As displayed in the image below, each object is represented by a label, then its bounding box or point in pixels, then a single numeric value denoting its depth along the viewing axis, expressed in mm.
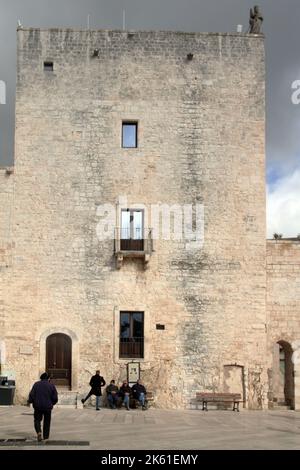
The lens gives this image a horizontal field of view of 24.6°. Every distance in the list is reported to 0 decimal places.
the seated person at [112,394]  24516
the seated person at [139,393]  24375
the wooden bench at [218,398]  25078
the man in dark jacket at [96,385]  23719
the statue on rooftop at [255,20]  27828
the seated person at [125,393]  24250
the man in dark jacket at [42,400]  14984
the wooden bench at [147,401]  24656
